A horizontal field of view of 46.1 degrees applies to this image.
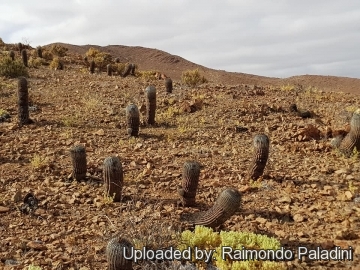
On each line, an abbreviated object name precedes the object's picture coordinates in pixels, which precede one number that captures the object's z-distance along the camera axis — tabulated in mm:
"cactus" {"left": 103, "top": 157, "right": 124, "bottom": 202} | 6344
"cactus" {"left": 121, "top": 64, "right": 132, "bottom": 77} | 21088
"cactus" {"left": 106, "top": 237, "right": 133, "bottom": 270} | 4188
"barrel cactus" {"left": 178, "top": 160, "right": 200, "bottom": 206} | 6172
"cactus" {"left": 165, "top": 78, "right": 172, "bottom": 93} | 14469
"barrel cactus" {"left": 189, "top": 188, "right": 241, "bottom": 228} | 5328
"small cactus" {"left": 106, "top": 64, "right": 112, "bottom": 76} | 20184
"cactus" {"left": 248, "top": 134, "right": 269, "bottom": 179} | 7176
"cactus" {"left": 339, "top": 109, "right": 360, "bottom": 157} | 7984
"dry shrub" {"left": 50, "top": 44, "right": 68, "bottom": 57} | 28394
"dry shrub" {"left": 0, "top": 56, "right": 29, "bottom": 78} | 15986
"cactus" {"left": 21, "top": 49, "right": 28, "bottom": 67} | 20078
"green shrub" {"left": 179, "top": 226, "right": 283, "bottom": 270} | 4234
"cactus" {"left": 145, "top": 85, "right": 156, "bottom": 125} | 10680
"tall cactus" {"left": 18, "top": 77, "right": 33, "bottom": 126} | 10383
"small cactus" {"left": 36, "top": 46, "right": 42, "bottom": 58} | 25375
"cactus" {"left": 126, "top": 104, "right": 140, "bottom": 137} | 9633
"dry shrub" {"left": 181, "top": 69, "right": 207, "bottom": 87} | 17531
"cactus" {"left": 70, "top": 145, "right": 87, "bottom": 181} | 7129
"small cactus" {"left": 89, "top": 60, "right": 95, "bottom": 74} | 21044
